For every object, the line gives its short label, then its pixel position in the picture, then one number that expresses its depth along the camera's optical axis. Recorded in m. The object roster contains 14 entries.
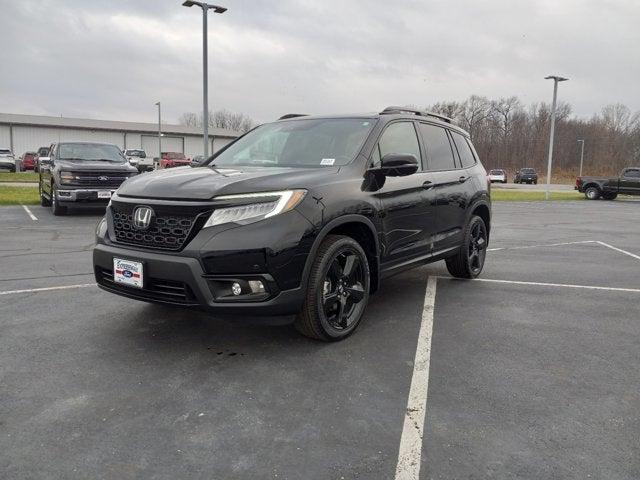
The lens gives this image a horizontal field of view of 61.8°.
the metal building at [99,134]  55.38
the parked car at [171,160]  38.34
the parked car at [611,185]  27.55
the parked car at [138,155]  43.03
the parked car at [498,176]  51.78
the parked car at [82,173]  12.38
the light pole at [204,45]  16.86
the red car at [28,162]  42.75
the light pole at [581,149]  74.69
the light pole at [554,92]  24.69
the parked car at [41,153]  38.38
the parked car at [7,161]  37.94
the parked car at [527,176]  53.44
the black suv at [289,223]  3.46
